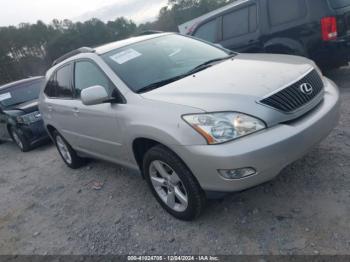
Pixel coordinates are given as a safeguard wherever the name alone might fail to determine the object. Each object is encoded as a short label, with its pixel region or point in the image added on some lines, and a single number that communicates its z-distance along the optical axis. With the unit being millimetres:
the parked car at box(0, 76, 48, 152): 7238
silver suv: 2574
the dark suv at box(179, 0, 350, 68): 5156
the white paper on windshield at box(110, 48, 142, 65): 3648
